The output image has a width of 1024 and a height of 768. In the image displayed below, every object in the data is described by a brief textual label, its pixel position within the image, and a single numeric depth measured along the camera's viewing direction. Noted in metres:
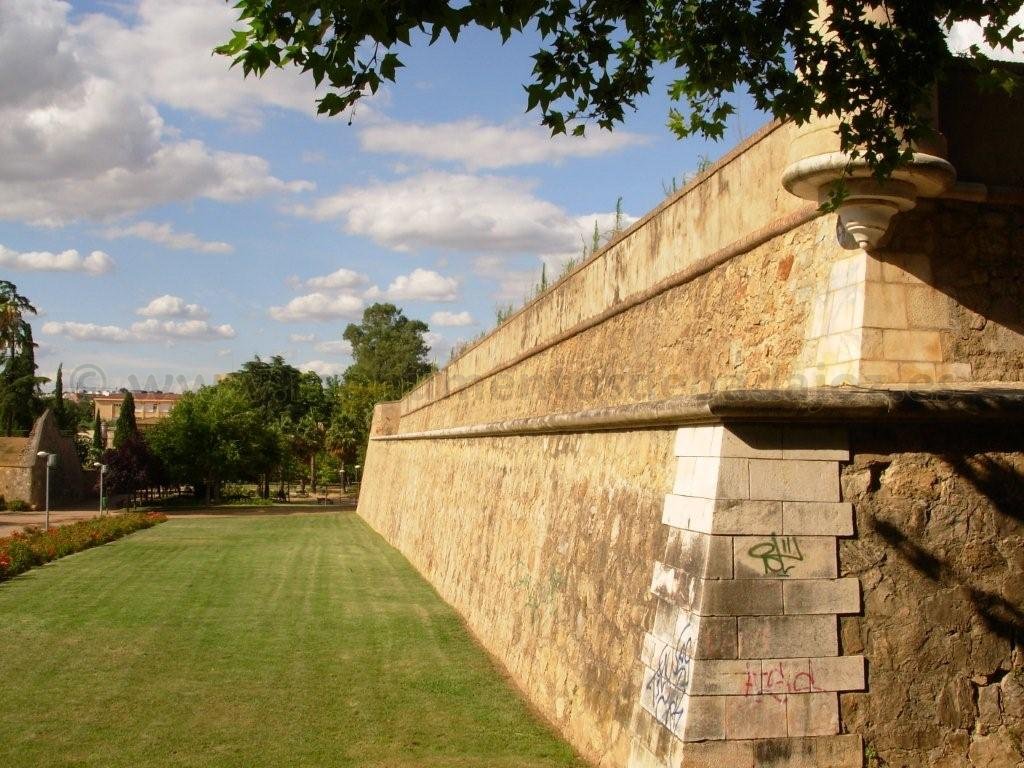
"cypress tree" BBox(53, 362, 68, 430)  62.84
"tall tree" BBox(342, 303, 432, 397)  72.88
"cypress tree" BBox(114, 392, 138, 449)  54.22
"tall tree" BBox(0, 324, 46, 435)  56.12
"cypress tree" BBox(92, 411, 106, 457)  61.94
